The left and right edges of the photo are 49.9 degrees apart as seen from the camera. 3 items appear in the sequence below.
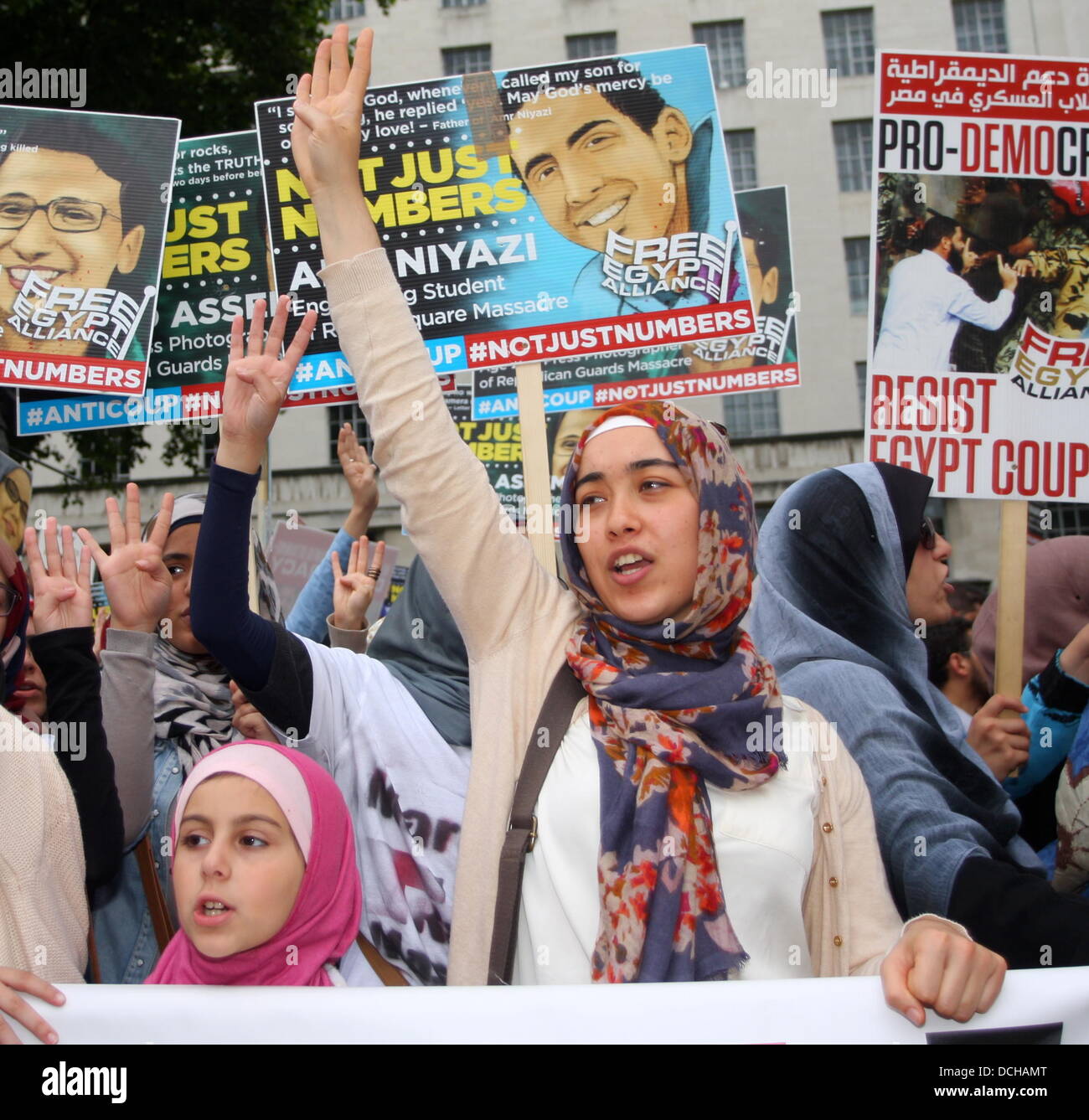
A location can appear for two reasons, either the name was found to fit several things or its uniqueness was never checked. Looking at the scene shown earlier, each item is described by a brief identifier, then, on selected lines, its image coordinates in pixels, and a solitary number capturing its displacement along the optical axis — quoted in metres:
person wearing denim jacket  2.29
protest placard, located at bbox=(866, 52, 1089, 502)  3.39
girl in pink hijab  1.82
